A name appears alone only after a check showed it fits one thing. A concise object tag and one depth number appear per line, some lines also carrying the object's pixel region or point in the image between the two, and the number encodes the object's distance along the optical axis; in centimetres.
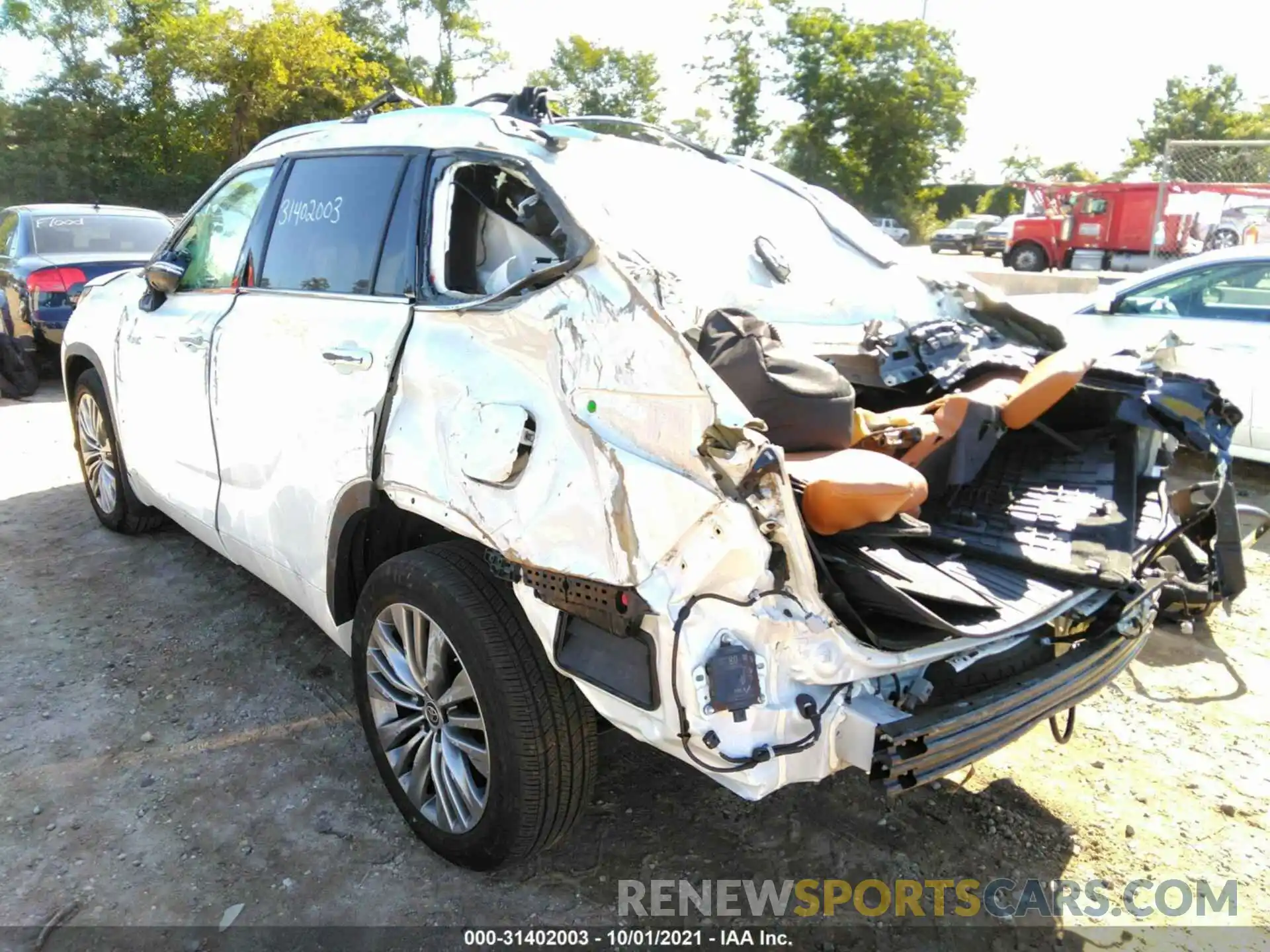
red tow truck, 1941
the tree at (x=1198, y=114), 4516
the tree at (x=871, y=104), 3919
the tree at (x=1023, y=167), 6781
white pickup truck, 3796
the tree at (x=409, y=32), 3362
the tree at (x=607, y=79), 4047
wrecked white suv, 201
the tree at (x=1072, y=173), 5947
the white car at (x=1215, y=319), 576
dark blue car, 866
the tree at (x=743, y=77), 4041
